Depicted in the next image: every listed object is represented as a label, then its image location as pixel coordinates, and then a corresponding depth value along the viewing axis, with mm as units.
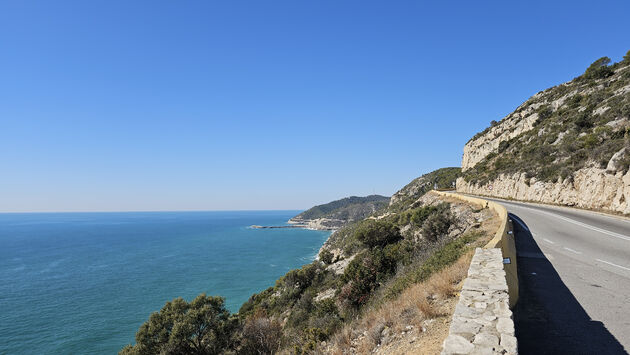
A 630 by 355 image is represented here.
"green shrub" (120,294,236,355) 22266
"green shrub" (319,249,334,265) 42525
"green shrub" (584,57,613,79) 50250
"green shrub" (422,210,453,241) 21453
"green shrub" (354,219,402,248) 30109
